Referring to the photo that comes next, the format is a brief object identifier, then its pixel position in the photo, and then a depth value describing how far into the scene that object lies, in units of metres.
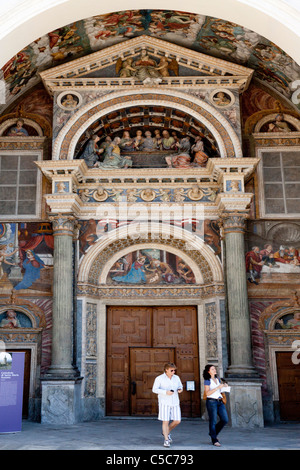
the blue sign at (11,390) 10.28
